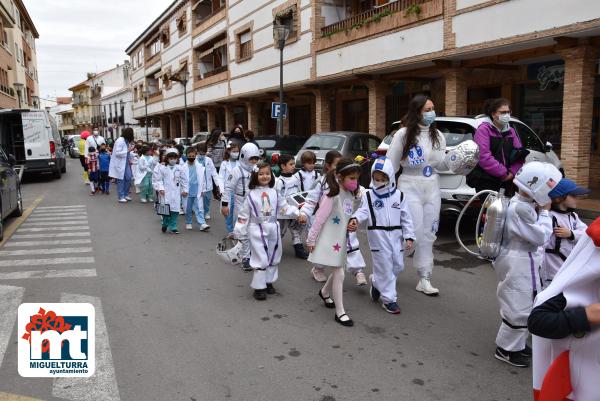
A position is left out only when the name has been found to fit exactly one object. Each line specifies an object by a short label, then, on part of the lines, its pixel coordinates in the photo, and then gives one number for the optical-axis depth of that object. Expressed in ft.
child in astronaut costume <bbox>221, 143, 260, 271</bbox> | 24.30
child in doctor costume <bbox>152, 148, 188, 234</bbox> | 29.86
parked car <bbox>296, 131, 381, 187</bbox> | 37.93
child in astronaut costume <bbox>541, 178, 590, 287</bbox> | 12.51
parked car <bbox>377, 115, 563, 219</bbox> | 25.89
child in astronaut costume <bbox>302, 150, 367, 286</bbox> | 18.02
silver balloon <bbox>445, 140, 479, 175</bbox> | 17.35
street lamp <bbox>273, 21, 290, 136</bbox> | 54.44
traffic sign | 56.75
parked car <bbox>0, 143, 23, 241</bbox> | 28.96
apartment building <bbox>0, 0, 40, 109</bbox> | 114.80
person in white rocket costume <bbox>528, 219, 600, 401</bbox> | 5.65
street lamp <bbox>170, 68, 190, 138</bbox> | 97.29
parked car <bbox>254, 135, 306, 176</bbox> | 52.16
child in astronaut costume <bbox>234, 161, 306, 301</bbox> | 17.81
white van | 60.90
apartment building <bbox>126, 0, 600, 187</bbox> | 37.27
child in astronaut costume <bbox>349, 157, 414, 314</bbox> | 16.40
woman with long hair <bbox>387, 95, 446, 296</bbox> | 17.49
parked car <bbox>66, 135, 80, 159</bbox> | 131.44
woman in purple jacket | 18.07
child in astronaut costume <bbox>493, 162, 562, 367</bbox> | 11.76
